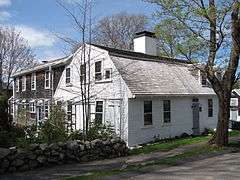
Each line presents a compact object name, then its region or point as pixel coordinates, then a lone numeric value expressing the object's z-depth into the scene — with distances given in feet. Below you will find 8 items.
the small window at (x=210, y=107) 56.06
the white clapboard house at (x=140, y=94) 43.15
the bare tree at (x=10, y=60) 97.97
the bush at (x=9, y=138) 30.12
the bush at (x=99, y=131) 35.56
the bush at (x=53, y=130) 33.27
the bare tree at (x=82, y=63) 43.38
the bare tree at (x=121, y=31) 101.82
